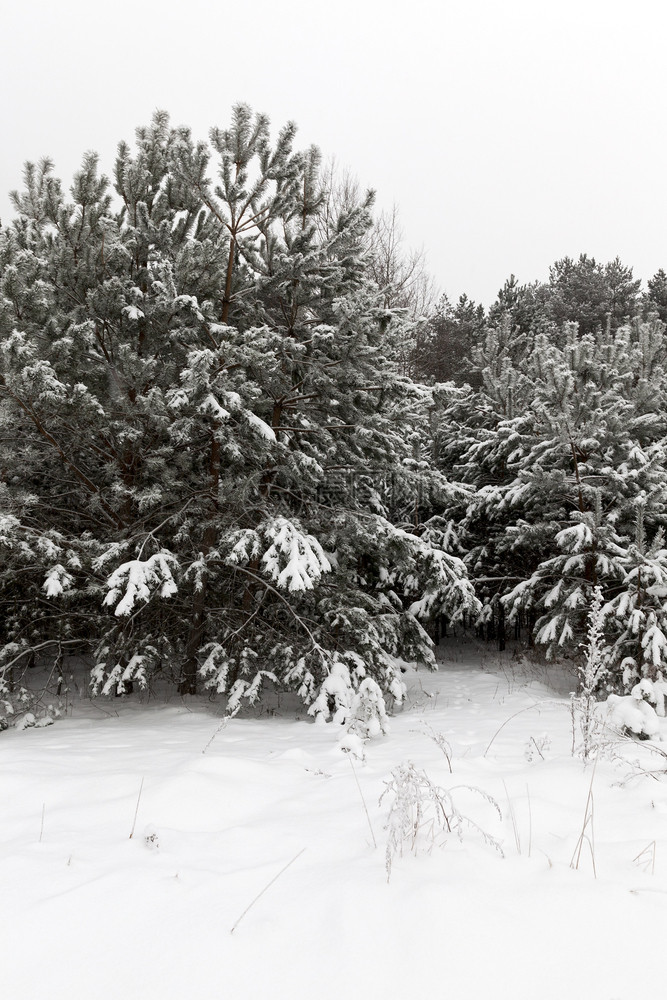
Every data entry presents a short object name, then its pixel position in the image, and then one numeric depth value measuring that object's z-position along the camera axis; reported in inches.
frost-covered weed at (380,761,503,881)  97.1
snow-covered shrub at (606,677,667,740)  174.6
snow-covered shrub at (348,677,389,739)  201.2
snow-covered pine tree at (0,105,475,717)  256.1
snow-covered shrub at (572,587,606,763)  123.2
